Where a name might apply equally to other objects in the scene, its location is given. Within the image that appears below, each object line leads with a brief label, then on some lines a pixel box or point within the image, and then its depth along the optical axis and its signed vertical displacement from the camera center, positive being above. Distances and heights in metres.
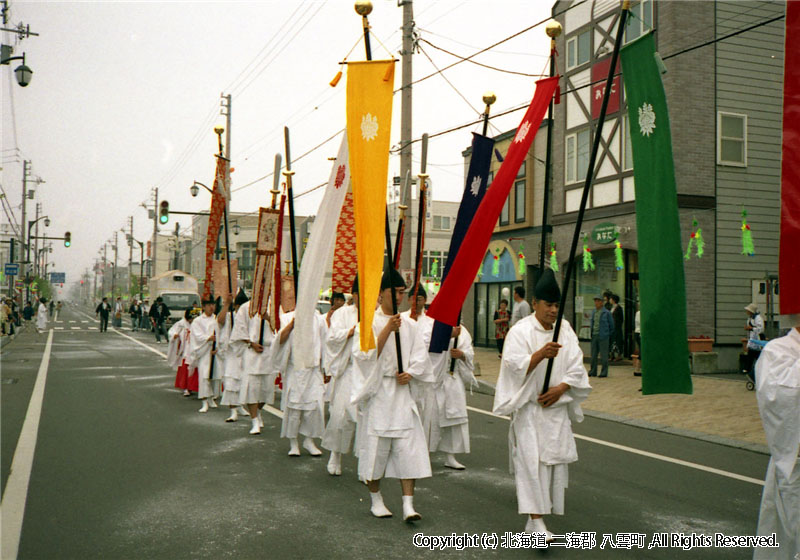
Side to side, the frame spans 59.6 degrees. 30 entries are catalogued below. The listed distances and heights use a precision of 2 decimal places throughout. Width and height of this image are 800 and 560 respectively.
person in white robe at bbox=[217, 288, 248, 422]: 9.98 -1.28
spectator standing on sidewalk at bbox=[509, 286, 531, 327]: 16.10 -0.38
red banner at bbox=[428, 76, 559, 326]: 5.49 +0.49
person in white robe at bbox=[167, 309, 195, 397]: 13.04 -1.27
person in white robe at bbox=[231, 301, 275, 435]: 9.11 -1.05
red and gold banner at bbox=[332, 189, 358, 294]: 8.46 +0.48
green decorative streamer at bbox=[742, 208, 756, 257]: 16.08 +1.38
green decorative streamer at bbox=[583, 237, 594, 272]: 19.56 +1.04
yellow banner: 5.77 +1.21
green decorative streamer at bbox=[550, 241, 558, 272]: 20.89 +1.06
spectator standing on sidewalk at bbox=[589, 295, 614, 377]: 15.68 -0.76
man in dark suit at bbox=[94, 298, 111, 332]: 37.84 -1.51
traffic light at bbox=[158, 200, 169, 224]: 28.05 +3.00
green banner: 4.34 +0.28
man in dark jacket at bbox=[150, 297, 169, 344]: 30.02 -1.32
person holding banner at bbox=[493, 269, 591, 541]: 4.89 -0.78
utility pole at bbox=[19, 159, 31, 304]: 49.33 +6.60
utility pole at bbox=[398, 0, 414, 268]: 15.95 +5.02
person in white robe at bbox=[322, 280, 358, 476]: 7.02 -1.03
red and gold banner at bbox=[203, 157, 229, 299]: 11.20 +1.24
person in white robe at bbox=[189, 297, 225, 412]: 11.23 -1.10
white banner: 6.61 +0.34
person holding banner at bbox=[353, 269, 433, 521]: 5.50 -0.96
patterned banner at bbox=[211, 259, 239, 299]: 11.07 +0.18
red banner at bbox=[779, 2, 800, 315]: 3.83 +0.69
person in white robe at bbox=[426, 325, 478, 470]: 7.54 -1.29
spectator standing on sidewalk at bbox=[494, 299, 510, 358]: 19.27 -0.78
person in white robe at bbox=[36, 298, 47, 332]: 37.47 -1.80
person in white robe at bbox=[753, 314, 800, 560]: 3.77 -0.75
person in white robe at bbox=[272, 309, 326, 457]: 7.90 -1.34
